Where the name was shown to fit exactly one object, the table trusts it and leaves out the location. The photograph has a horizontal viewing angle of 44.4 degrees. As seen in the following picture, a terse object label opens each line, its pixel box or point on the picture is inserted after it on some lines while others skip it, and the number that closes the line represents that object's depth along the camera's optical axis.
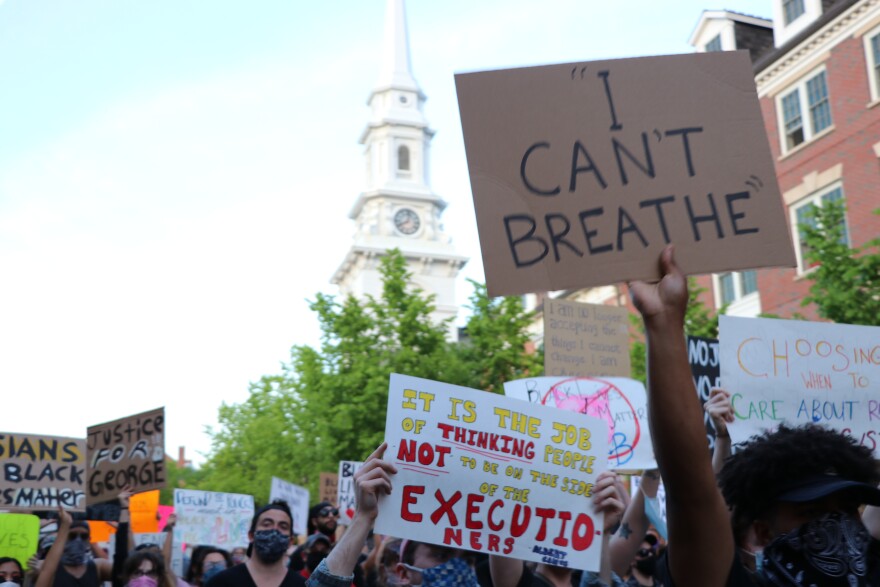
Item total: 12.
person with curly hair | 2.07
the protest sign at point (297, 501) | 15.30
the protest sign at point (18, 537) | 8.97
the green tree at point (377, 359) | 31.77
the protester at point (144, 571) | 7.12
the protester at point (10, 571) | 8.41
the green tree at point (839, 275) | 18.40
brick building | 22.75
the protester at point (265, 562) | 5.96
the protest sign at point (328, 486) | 16.81
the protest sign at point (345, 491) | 13.78
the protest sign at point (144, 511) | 16.81
